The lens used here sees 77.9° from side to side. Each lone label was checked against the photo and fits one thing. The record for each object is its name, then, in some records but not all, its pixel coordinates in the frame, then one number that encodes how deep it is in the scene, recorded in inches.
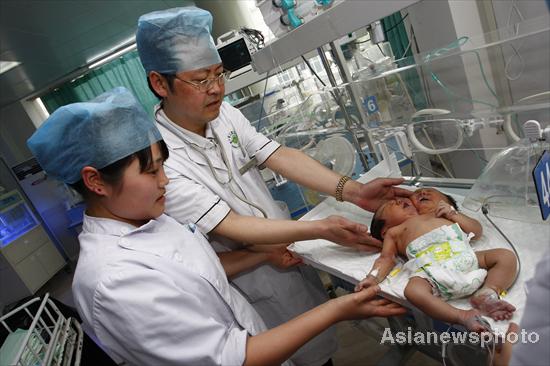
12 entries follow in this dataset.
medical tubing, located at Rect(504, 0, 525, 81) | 50.0
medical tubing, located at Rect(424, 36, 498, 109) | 56.9
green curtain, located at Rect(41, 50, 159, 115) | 286.2
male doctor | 49.8
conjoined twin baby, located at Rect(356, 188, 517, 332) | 33.4
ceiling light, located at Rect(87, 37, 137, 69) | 260.2
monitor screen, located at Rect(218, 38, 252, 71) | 90.8
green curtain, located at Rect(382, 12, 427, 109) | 62.1
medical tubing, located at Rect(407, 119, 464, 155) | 54.3
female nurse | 32.2
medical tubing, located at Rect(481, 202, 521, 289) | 34.5
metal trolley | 66.4
